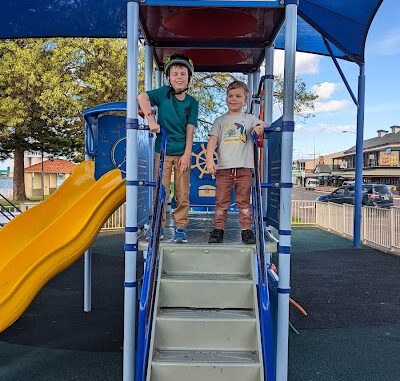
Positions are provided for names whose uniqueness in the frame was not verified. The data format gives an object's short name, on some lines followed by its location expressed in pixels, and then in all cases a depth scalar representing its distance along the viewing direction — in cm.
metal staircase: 333
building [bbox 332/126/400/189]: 6025
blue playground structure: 390
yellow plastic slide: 442
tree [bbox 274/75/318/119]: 2333
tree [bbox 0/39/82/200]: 2183
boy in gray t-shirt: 443
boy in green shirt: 444
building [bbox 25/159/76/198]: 4812
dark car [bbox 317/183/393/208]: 2288
